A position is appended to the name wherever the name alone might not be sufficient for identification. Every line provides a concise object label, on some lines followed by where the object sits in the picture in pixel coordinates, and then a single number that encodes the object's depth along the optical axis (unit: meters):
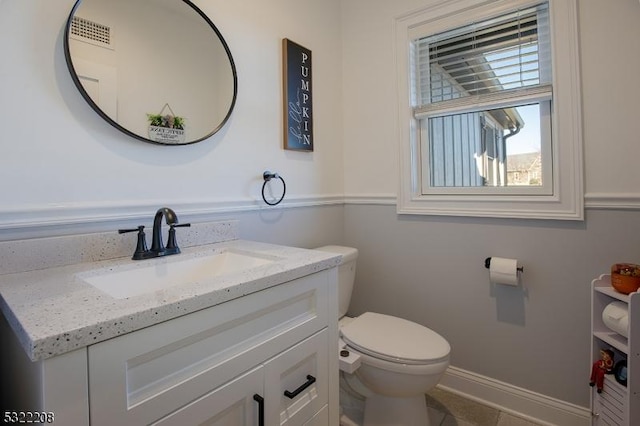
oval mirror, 1.04
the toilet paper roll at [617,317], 1.09
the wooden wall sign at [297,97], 1.70
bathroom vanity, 0.53
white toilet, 1.30
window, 1.47
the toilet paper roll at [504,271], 1.54
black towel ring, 1.59
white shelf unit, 1.05
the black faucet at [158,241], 1.05
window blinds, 1.57
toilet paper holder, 1.66
